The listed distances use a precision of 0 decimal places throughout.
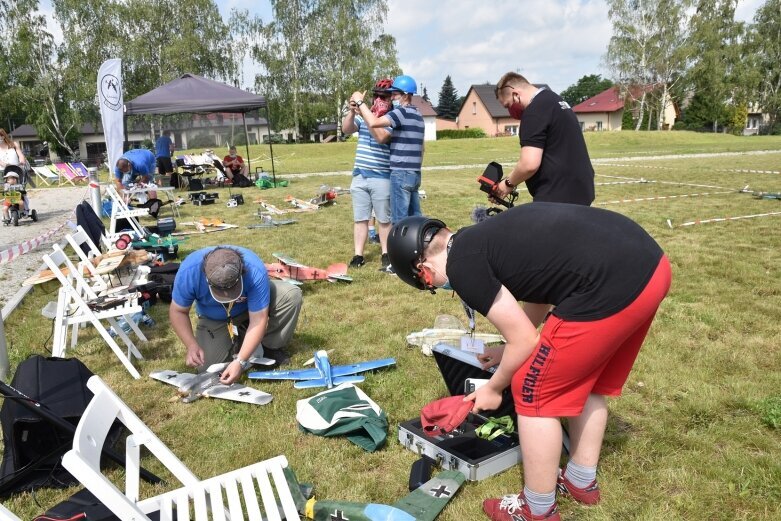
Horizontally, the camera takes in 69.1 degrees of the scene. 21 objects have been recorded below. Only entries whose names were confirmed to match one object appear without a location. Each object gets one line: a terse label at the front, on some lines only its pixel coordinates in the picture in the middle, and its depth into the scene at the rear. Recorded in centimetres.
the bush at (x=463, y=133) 5269
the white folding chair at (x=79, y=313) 406
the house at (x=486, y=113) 6738
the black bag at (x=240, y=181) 1698
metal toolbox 278
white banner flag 1295
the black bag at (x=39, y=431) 279
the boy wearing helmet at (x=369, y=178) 639
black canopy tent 1480
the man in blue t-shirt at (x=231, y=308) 341
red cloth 252
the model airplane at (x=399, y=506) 240
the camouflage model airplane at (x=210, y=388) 366
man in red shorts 200
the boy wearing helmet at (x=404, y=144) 595
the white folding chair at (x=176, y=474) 194
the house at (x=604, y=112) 6174
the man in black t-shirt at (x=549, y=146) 359
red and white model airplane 600
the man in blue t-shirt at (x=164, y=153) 1781
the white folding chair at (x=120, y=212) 841
